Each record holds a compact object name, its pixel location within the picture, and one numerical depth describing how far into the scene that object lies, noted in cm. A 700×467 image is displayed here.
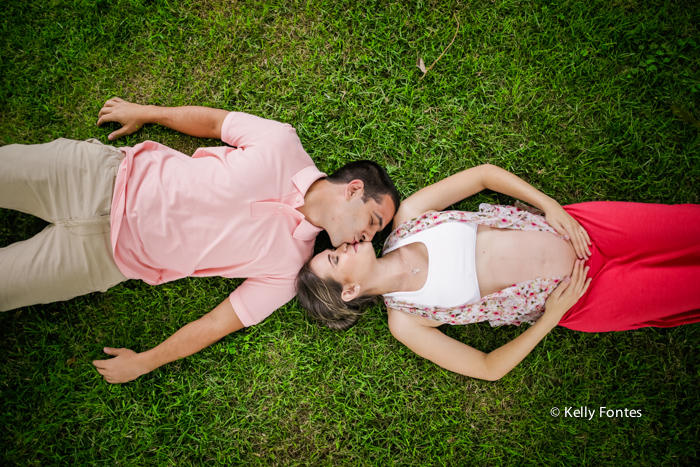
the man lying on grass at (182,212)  291
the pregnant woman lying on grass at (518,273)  293
